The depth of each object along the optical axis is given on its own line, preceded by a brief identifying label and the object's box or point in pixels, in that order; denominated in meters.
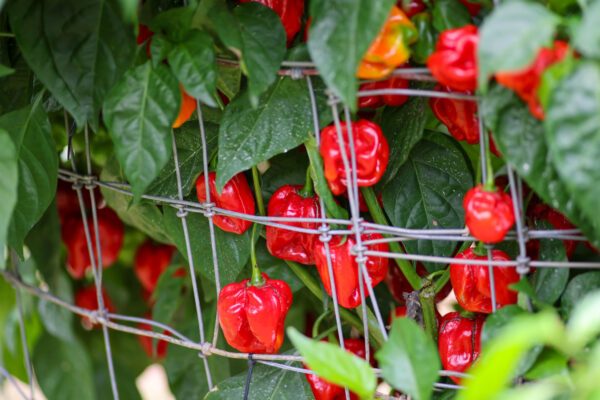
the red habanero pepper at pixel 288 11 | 1.17
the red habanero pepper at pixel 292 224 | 1.20
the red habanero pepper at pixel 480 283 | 1.14
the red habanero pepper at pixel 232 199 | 1.21
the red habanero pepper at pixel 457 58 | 1.08
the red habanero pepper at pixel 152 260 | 1.50
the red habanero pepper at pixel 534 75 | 1.06
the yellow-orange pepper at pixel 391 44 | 1.10
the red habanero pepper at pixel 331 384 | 1.25
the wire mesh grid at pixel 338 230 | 1.11
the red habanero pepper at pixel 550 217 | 1.15
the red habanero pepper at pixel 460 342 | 1.17
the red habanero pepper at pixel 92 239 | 1.42
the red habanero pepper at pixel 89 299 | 1.52
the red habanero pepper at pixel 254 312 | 1.21
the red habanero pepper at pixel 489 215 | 1.10
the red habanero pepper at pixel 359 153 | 1.15
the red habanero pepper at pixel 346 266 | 1.18
